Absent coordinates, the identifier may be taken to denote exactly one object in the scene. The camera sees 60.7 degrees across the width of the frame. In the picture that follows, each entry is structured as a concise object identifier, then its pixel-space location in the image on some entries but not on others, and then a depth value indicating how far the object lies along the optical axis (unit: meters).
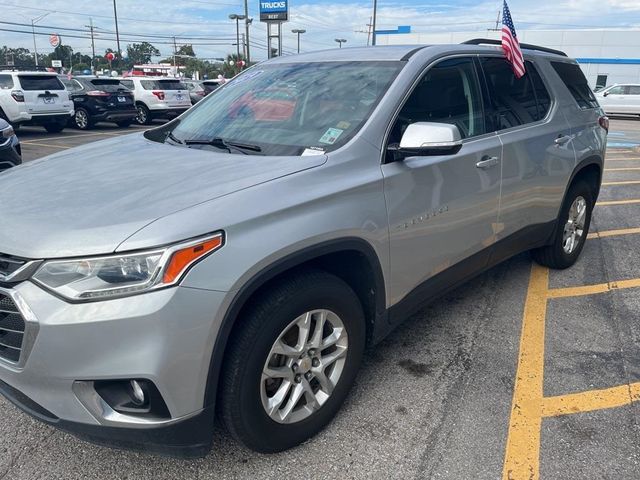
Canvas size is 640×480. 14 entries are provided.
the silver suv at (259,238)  1.88
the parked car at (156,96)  18.31
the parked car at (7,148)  6.36
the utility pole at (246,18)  39.25
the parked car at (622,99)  24.02
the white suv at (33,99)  13.95
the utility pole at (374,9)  34.47
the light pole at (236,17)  45.81
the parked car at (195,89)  21.10
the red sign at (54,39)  62.22
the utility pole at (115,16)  46.45
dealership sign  41.53
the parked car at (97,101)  16.55
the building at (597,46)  44.19
